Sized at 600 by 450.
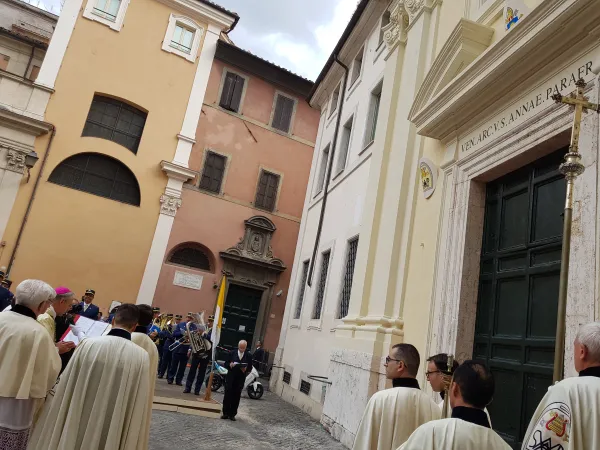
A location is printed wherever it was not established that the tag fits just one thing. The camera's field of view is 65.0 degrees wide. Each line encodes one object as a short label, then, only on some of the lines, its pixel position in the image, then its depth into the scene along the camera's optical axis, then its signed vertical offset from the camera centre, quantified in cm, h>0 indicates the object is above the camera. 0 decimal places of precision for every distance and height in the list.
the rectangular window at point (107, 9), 1866 +1118
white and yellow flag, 1023 -5
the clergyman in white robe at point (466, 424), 204 -25
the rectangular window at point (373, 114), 1197 +586
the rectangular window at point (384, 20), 1265 +858
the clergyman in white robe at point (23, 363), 343 -55
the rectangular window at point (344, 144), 1385 +580
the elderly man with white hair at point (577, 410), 232 -12
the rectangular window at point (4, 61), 1848 +833
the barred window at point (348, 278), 1077 +149
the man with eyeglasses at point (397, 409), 316 -36
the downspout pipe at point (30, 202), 1577 +277
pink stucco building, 1867 +515
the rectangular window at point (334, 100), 1633 +815
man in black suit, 895 -110
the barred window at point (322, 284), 1278 +149
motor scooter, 1197 -148
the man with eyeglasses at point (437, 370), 348 -7
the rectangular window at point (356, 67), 1451 +836
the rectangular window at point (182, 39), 1997 +1129
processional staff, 291 +119
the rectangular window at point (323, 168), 1563 +557
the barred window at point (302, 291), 1473 +137
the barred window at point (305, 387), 1182 -124
